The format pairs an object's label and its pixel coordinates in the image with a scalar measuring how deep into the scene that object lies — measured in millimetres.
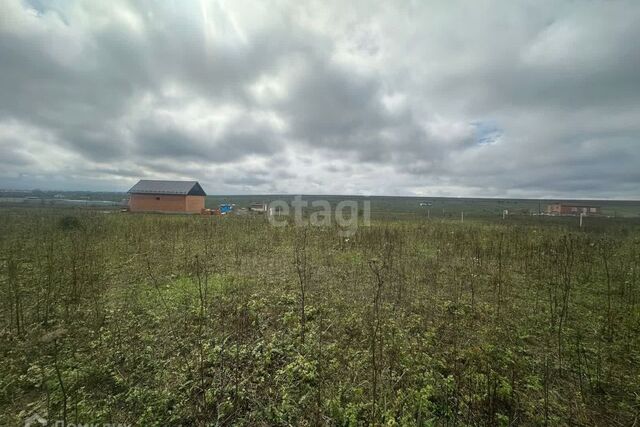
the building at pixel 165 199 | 29344
